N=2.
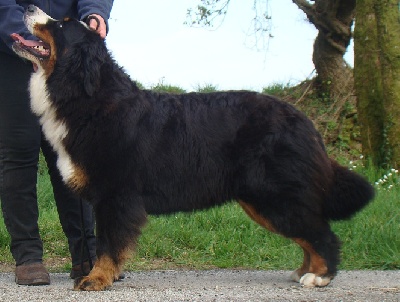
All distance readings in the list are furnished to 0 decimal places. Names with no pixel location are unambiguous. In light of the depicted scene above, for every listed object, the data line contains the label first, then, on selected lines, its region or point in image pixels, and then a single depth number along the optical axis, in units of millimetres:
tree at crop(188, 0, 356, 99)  10836
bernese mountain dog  4086
